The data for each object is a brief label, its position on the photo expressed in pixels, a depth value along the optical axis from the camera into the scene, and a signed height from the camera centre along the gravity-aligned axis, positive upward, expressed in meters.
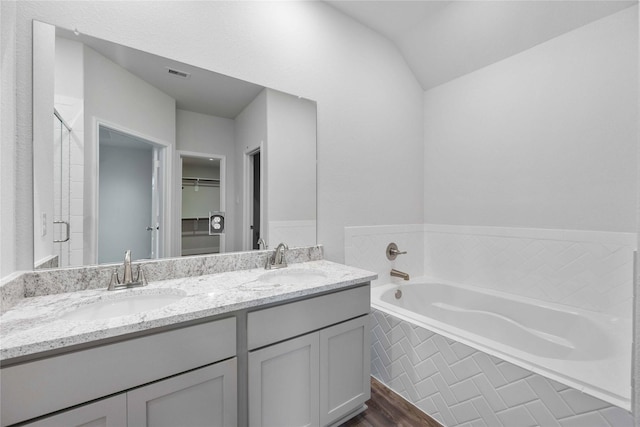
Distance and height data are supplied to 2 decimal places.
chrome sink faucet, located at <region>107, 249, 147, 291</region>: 1.20 -0.30
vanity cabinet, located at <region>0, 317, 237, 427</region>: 0.74 -0.51
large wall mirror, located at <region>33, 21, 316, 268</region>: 1.18 +0.30
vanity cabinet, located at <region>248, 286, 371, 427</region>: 1.16 -0.71
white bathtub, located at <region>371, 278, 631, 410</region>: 1.16 -0.70
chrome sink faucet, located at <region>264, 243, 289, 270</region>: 1.72 -0.29
